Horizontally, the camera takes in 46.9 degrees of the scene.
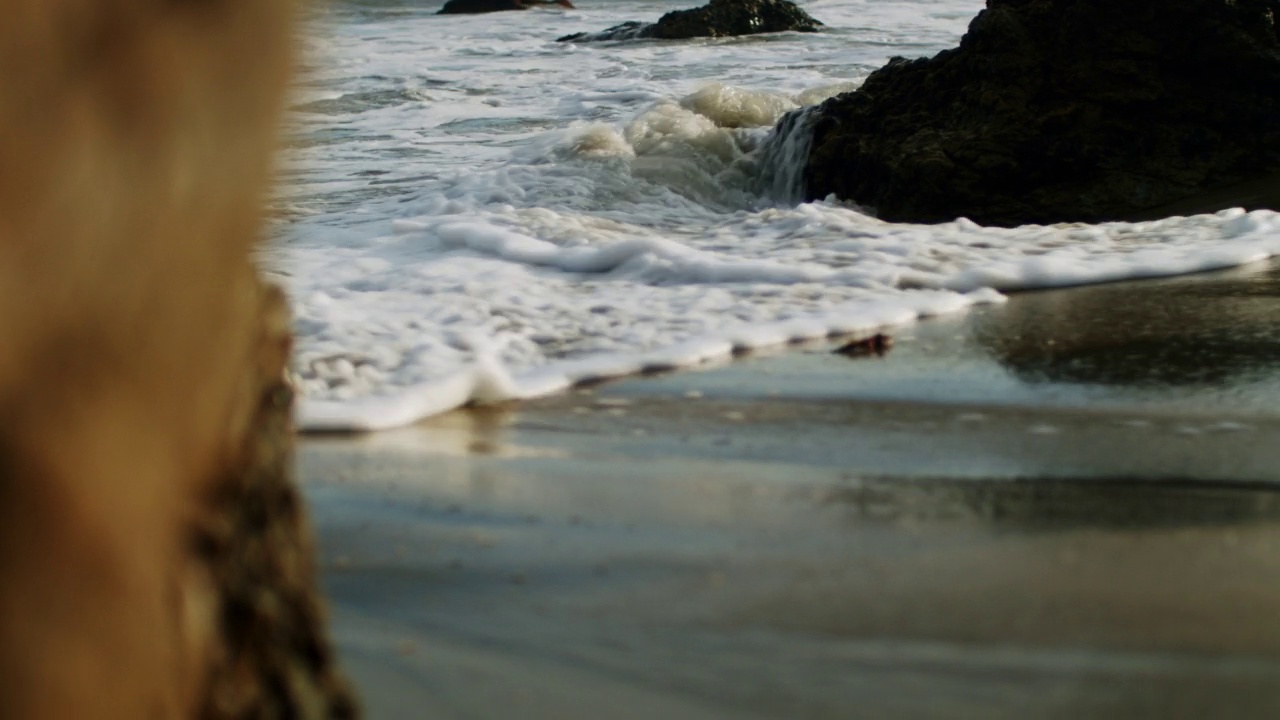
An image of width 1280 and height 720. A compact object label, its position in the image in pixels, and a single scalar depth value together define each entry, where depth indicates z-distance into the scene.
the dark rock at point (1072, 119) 6.61
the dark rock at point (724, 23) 18.22
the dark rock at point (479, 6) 24.73
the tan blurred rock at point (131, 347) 0.84
